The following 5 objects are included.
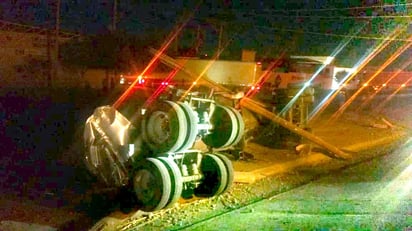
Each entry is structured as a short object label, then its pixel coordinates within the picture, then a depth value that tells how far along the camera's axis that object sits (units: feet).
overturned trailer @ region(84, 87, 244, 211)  28.78
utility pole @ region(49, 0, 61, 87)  95.40
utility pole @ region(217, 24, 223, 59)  136.59
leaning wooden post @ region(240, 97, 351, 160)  47.10
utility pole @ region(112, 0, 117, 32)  96.43
